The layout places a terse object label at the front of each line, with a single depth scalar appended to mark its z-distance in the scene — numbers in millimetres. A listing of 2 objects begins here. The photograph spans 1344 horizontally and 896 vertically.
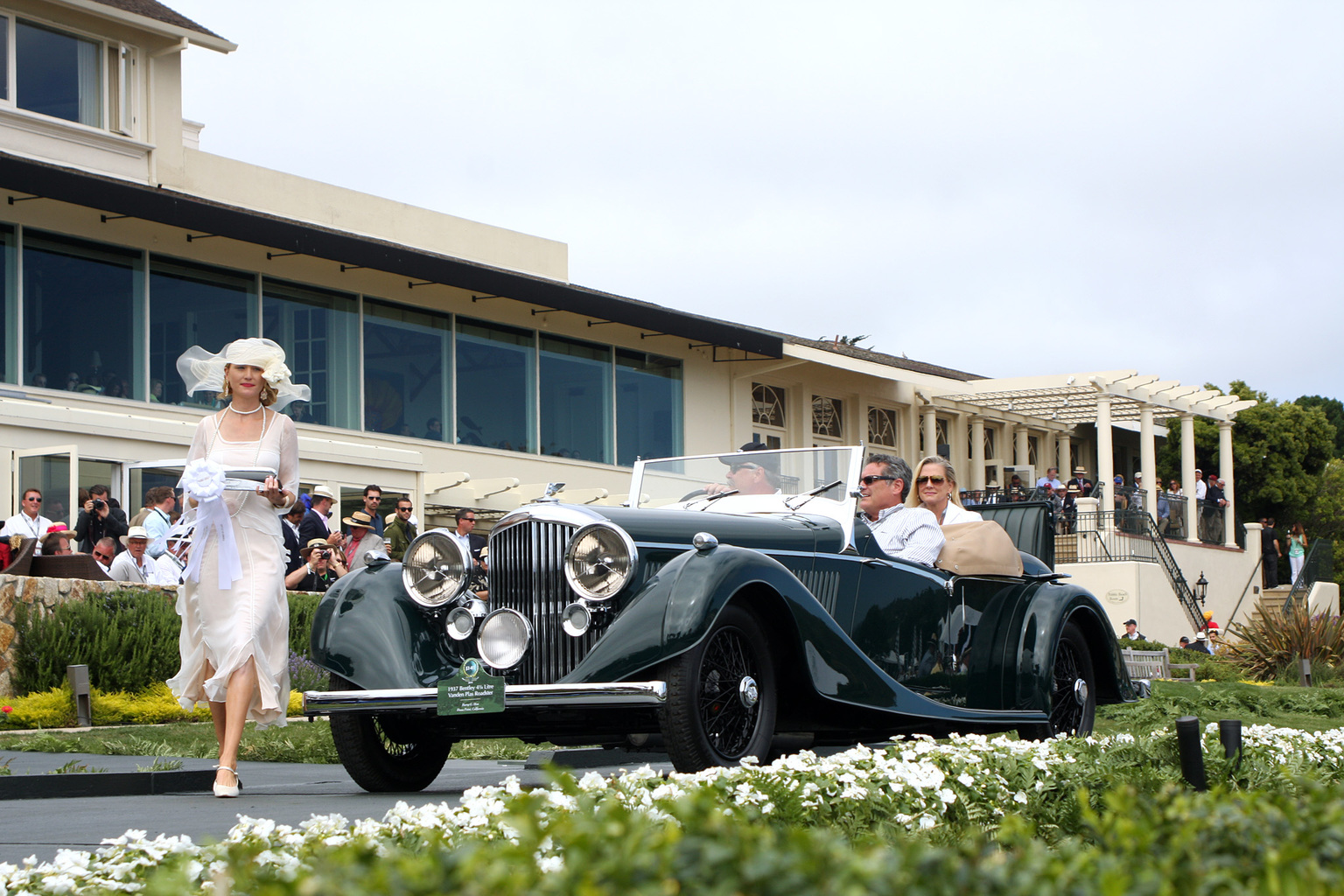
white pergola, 33094
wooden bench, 20281
